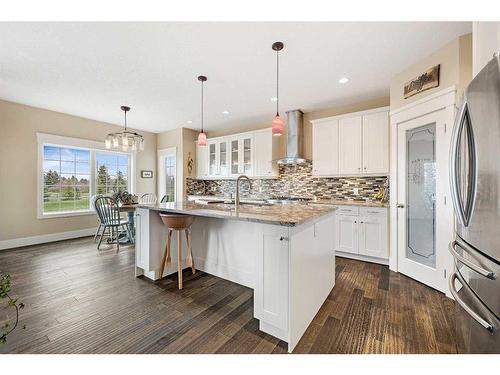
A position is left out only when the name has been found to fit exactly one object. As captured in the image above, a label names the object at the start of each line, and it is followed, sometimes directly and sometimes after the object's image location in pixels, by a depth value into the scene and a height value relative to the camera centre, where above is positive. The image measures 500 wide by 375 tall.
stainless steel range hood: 4.36 +1.01
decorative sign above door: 2.41 +1.22
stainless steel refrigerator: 0.97 -0.10
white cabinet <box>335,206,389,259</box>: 3.16 -0.66
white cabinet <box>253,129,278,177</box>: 4.75 +0.74
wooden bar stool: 2.34 -0.38
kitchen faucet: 2.21 -0.16
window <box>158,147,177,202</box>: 6.01 +0.33
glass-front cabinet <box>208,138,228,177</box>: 5.46 +0.75
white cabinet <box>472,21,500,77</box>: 1.26 +0.91
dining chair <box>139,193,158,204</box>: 5.48 -0.28
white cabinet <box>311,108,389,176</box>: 3.43 +0.73
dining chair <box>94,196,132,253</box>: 3.98 -0.47
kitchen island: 1.56 -0.63
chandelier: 3.51 +0.75
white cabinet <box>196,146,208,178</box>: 5.78 +0.66
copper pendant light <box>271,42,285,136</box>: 2.43 +0.69
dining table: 4.30 -0.77
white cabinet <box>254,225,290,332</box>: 1.55 -0.66
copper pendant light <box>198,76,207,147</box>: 3.00 +0.67
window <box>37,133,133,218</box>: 4.35 +0.28
